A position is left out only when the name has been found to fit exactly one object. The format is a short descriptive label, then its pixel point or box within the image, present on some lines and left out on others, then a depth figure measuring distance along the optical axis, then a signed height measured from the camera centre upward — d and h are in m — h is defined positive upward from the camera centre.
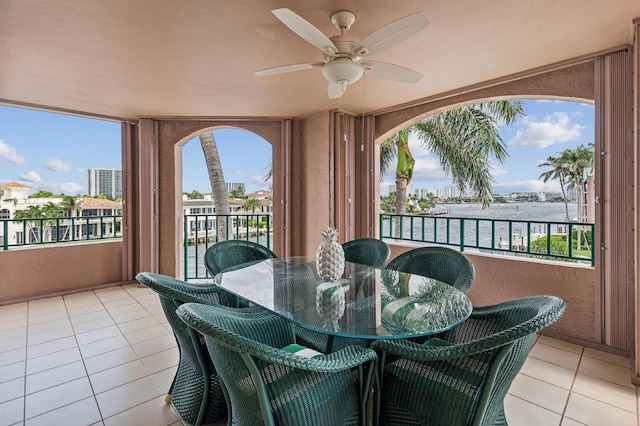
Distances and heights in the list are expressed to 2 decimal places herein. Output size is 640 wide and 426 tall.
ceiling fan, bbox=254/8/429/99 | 1.57 +0.92
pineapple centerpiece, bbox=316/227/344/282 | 2.17 -0.36
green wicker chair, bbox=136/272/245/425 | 1.60 -0.93
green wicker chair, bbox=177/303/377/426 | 1.04 -0.63
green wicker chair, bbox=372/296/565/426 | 1.10 -0.65
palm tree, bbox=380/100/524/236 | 6.66 +1.39
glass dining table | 1.43 -0.51
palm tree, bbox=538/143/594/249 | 6.52 +0.91
